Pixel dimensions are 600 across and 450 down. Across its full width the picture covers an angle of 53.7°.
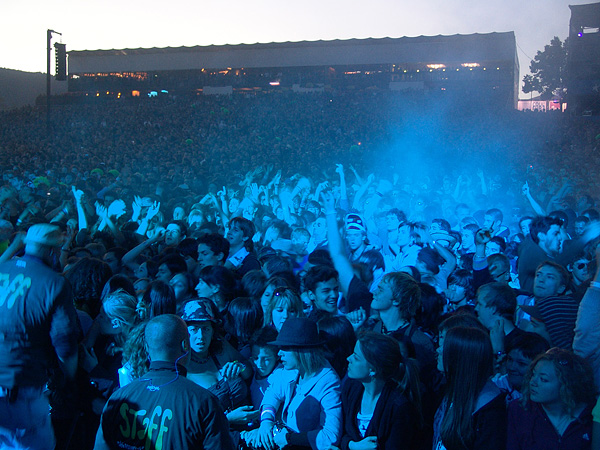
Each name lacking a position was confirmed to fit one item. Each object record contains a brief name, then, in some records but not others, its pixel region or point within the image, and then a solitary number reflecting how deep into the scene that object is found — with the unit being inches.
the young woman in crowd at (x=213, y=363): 134.0
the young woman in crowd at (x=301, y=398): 122.0
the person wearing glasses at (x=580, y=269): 192.9
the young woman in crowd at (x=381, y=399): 113.3
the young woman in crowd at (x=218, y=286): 182.4
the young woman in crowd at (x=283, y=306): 154.0
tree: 2128.4
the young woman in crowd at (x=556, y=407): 105.0
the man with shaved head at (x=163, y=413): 96.0
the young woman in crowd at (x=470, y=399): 108.4
